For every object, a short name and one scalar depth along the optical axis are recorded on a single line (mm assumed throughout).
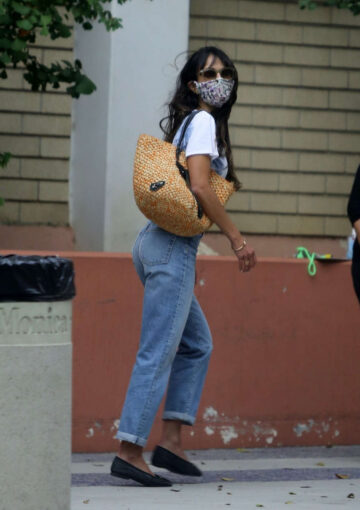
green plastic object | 13867
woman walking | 10172
